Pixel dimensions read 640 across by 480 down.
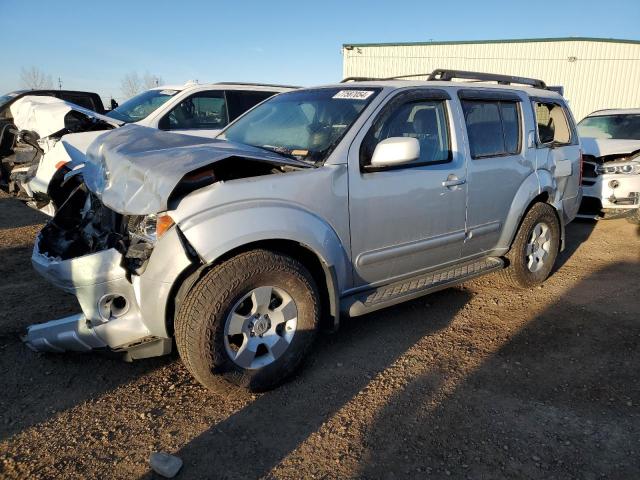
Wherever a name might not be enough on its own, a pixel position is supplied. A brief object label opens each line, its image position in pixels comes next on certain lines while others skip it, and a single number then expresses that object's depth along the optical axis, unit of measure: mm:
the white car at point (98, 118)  5109
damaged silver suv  2611
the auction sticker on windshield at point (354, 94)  3445
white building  21719
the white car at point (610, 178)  6719
